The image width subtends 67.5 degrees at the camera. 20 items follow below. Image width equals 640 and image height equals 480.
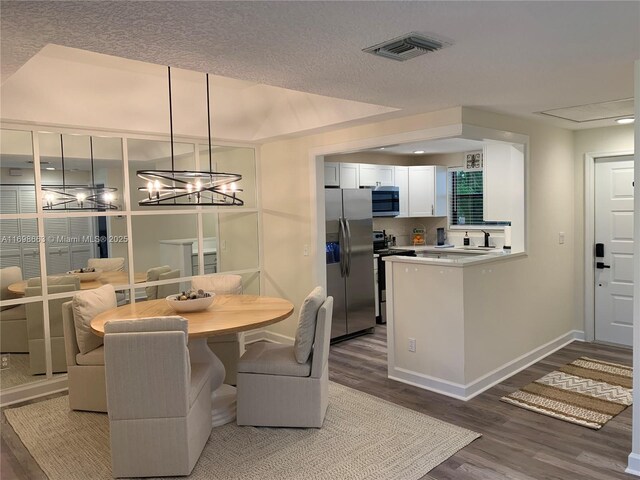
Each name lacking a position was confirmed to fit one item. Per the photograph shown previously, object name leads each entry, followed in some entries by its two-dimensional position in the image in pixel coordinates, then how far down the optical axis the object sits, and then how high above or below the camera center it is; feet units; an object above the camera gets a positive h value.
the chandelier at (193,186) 10.18 +0.86
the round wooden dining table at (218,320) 10.61 -2.26
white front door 16.76 -1.33
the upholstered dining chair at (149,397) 8.84 -3.25
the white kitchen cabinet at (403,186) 22.85 +1.53
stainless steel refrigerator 18.04 -1.56
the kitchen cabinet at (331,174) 19.30 +1.85
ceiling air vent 7.34 +2.74
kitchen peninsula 12.84 -3.01
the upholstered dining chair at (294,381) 10.88 -3.65
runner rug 11.73 -4.85
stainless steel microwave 21.70 +0.78
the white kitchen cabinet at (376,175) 20.86 +1.93
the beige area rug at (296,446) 9.36 -4.85
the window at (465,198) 23.07 +0.88
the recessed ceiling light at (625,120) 14.76 +2.91
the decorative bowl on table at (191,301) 11.80 -1.94
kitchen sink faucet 22.06 -1.06
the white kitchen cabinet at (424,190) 23.32 +1.33
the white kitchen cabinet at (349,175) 19.99 +1.86
